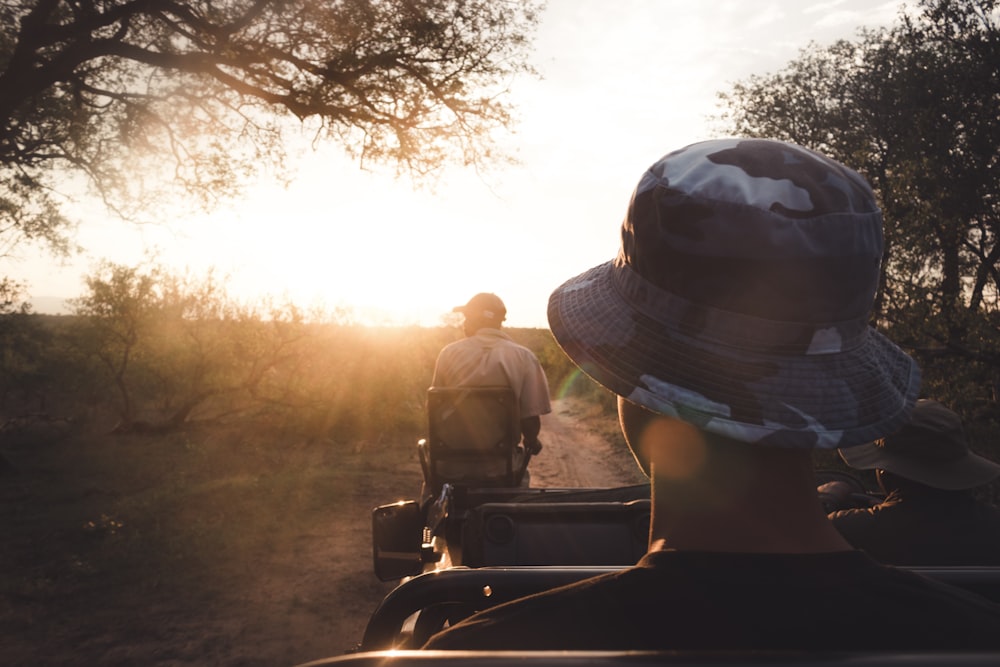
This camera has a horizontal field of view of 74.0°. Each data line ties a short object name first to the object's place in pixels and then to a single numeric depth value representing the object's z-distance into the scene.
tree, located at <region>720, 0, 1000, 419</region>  6.65
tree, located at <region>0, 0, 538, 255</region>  7.45
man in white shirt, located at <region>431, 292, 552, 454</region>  5.73
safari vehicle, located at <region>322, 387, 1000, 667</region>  0.74
